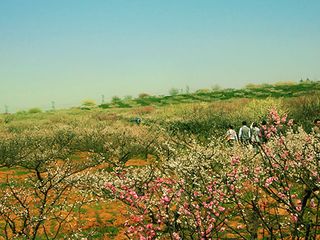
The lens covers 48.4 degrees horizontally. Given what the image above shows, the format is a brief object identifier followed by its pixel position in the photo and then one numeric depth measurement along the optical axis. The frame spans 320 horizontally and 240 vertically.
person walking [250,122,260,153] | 20.95
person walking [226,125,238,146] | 23.03
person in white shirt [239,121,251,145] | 22.92
